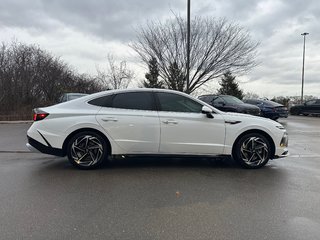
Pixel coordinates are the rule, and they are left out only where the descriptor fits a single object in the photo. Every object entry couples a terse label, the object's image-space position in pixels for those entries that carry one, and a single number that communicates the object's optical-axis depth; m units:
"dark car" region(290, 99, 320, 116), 18.74
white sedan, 4.39
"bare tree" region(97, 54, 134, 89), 25.68
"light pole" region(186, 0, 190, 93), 10.55
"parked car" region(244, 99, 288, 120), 13.25
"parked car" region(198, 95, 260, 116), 10.80
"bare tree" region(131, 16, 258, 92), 14.39
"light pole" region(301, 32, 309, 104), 25.74
